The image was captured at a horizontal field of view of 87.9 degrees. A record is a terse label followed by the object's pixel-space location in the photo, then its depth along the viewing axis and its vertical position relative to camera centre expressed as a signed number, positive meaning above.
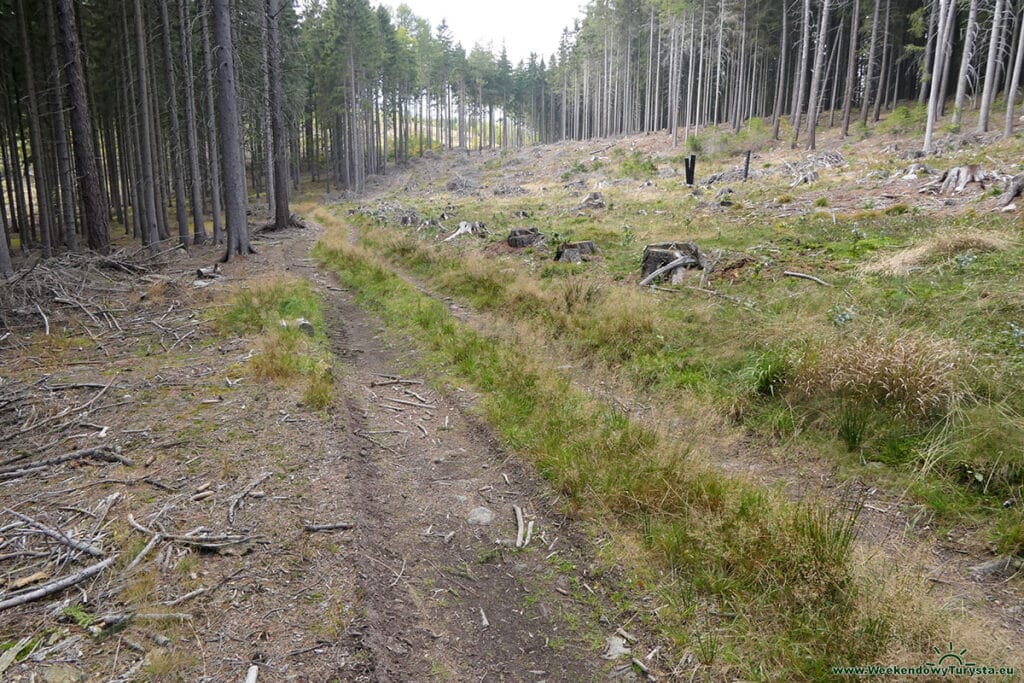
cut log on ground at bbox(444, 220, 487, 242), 19.48 -0.54
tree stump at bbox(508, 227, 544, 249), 16.31 -0.71
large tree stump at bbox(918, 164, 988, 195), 14.77 +0.99
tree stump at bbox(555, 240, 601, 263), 13.84 -0.97
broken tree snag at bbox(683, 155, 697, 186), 27.05 +2.33
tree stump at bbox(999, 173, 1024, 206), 12.01 +0.54
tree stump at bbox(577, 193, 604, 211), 24.28 +0.57
